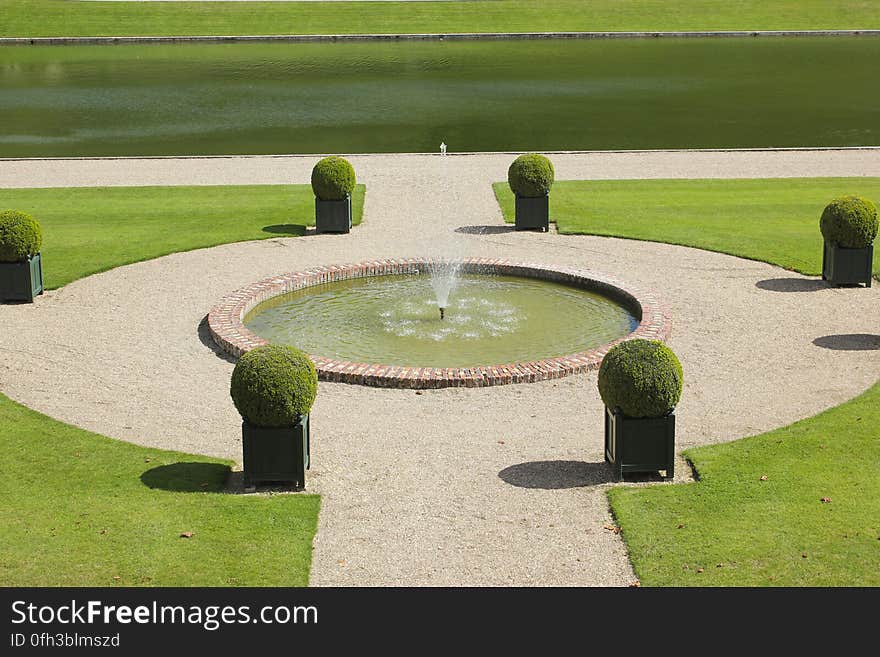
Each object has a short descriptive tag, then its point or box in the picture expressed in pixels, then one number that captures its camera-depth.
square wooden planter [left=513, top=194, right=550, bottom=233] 25.33
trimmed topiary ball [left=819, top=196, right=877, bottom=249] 20.67
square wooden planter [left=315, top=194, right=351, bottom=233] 25.06
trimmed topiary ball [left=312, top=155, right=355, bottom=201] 24.91
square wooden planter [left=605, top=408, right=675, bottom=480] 13.02
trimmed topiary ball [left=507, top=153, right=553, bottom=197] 25.14
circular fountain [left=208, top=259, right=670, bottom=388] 16.39
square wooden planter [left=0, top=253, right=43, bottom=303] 20.02
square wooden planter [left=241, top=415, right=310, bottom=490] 12.85
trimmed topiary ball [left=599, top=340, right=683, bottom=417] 12.84
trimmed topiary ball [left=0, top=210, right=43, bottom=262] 19.88
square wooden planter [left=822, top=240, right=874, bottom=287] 21.00
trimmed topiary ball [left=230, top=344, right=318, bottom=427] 12.61
